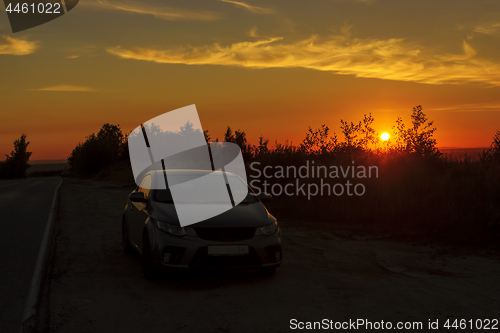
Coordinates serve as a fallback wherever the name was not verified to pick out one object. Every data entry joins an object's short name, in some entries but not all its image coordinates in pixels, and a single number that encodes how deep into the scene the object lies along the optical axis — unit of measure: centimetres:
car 596
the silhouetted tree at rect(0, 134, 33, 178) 11256
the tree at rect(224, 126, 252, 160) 4257
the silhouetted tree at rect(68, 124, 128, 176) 7706
